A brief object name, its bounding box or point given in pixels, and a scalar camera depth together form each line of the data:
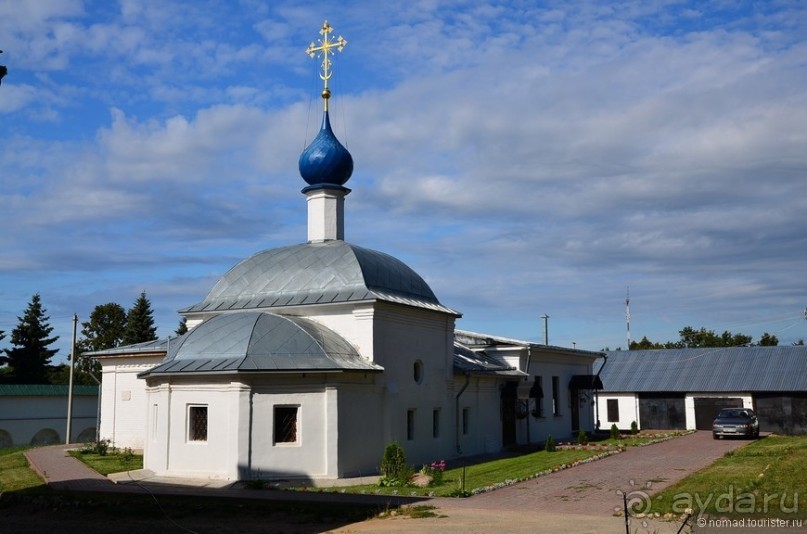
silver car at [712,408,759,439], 31.09
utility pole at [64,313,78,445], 31.98
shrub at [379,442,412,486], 18.61
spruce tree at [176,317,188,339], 54.38
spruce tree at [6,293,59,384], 48.22
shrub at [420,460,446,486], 18.31
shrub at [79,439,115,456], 25.53
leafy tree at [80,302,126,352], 59.47
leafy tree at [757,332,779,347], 76.19
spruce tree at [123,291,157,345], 50.53
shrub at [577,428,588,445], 29.95
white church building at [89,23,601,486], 19.22
